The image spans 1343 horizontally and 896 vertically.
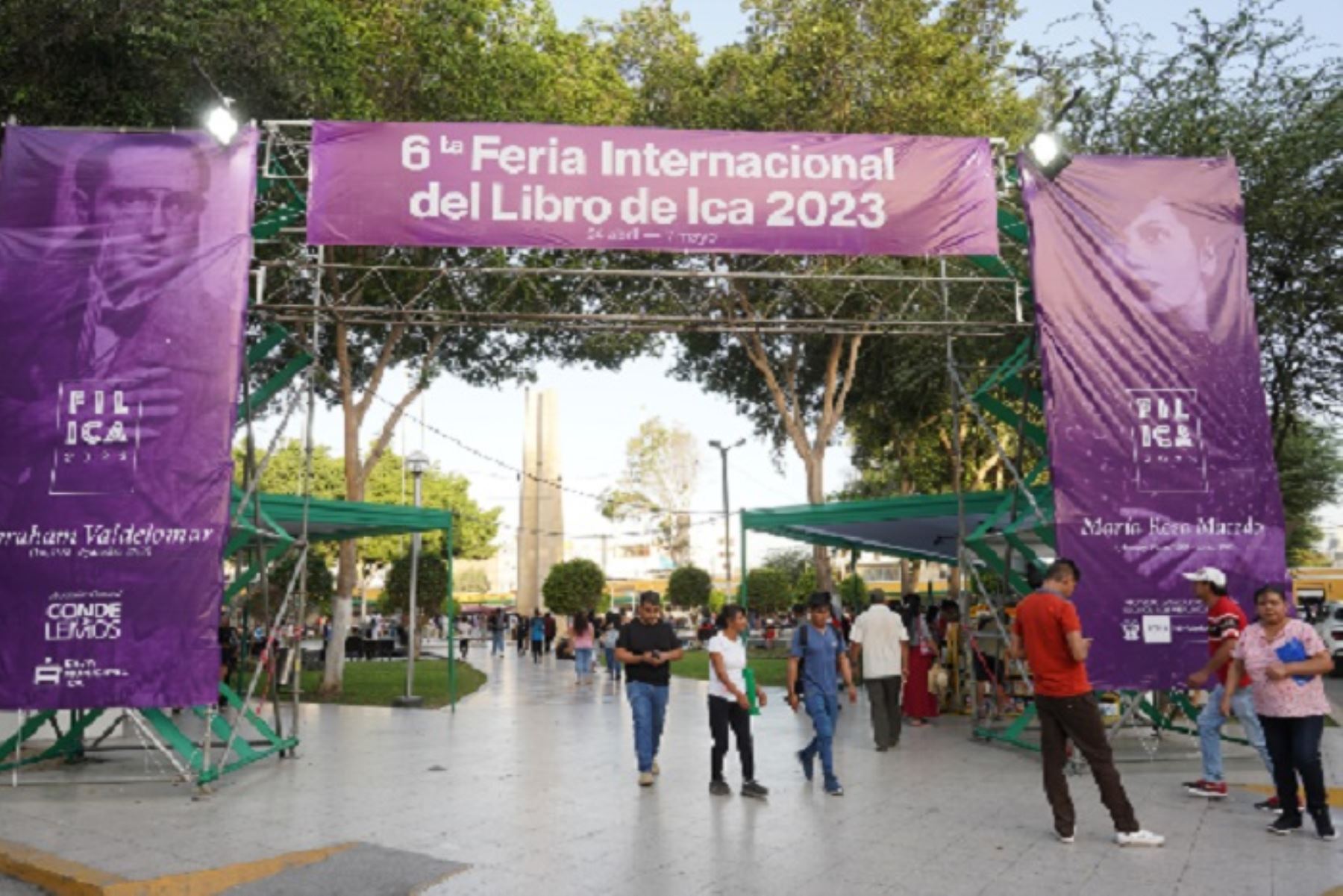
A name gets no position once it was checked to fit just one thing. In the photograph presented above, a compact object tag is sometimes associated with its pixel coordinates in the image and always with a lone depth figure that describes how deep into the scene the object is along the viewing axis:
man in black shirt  8.45
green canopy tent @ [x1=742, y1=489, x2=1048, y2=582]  11.33
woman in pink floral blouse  6.41
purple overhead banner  10.09
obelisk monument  35.84
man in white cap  7.40
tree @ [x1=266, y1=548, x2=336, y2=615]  24.67
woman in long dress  13.39
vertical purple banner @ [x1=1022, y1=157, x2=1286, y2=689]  9.53
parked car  22.45
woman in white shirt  8.07
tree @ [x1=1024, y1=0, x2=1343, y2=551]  14.44
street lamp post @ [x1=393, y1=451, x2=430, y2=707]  15.76
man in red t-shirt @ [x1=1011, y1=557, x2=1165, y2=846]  6.36
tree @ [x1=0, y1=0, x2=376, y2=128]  12.78
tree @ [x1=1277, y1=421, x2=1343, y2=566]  28.77
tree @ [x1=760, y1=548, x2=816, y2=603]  40.75
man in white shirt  10.77
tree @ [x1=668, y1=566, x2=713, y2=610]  35.94
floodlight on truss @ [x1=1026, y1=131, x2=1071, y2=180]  10.14
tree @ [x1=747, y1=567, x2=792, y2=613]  38.44
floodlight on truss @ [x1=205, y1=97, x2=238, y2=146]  9.23
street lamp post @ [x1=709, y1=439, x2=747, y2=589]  34.80
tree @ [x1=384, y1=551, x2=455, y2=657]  29.12
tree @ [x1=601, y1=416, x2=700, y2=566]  51.59
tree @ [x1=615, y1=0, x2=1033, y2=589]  20.19
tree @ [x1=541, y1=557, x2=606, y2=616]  33.12
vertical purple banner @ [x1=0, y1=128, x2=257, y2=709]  8.42
